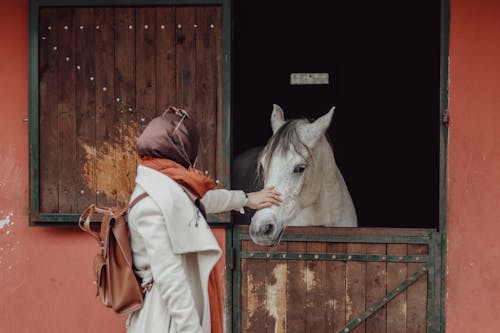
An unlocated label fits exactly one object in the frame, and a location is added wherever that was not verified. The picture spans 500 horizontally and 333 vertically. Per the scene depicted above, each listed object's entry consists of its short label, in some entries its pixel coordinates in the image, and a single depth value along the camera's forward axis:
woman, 2.74
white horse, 3.84
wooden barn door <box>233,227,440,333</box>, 4.04
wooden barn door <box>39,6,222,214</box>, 4.11
